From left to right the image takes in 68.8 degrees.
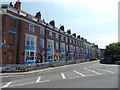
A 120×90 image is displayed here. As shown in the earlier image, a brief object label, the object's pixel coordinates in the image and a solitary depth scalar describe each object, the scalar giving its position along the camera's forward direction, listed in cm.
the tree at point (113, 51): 3887
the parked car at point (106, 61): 3218
